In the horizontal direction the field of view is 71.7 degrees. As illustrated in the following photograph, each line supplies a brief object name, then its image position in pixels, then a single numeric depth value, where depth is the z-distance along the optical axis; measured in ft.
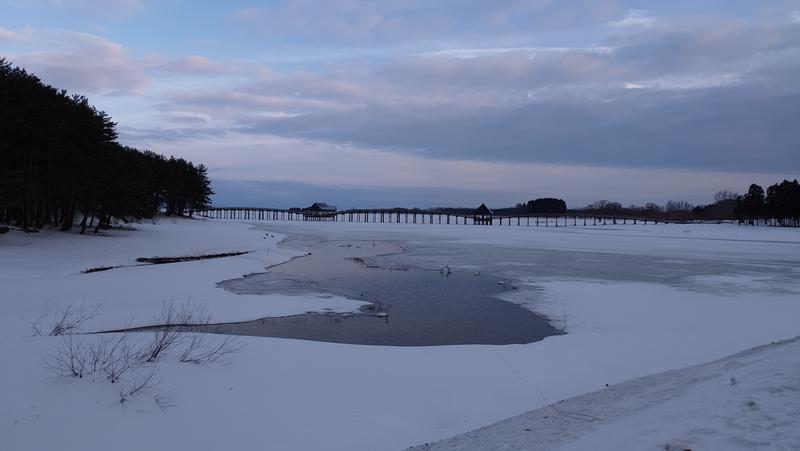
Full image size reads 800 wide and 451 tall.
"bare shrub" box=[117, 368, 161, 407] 20.53
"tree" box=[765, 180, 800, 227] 249.55
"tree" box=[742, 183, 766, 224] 277.46
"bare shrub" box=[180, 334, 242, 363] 25.46
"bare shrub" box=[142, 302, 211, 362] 24.82
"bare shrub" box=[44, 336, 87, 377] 21.39
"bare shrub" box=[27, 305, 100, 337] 30.85
